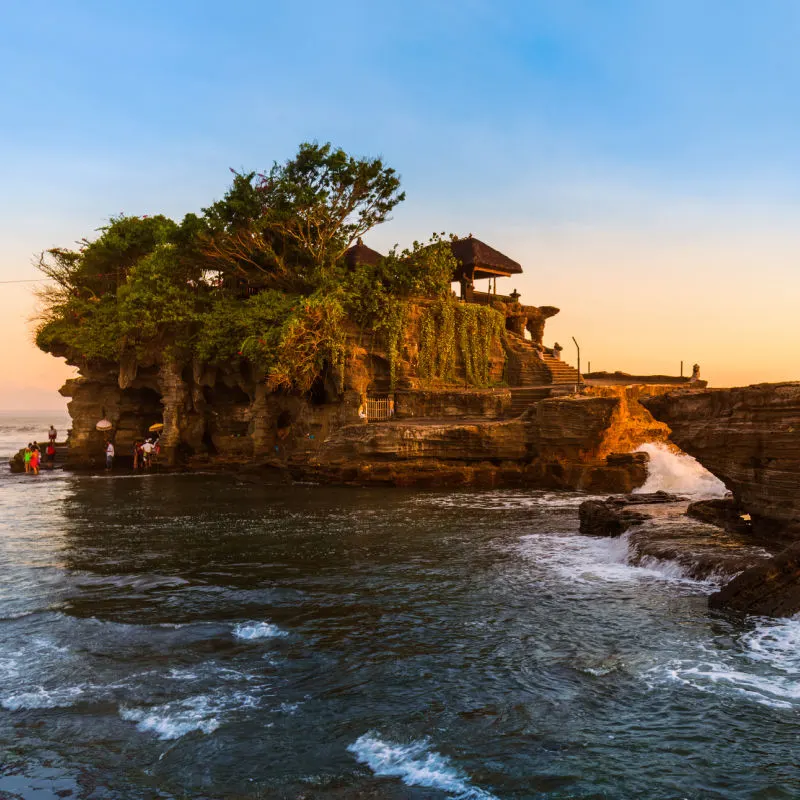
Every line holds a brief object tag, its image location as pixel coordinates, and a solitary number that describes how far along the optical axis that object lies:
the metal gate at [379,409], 30.42
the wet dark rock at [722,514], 14.10
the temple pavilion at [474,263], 40.28
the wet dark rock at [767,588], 9.74
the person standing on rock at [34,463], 34.16
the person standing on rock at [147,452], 33.82
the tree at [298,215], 31.30
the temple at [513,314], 36.97
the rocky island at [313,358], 26.67
